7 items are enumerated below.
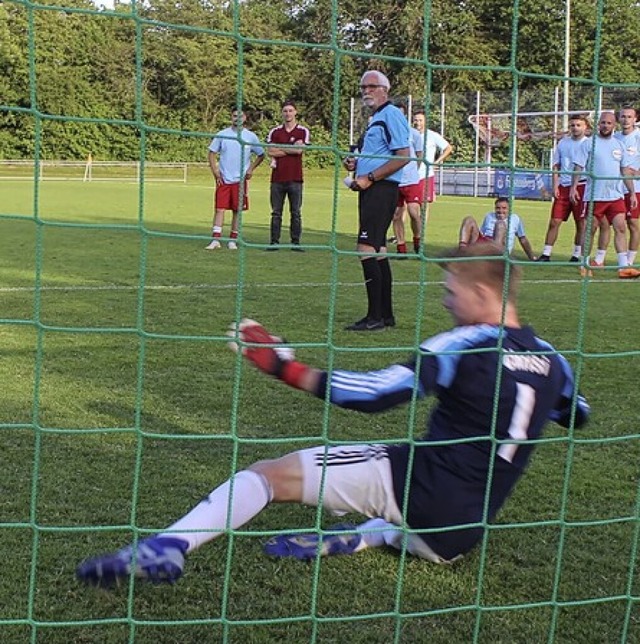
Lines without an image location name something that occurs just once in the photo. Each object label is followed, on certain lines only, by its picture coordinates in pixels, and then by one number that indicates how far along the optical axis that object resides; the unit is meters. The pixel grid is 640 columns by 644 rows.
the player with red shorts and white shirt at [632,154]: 9.41
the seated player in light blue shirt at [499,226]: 8.46
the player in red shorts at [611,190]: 8.75
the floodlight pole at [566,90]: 19.55
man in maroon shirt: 10.52
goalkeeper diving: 2.47
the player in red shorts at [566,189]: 9.29
